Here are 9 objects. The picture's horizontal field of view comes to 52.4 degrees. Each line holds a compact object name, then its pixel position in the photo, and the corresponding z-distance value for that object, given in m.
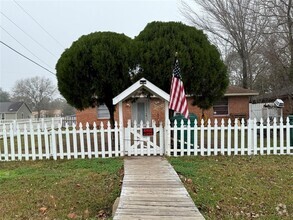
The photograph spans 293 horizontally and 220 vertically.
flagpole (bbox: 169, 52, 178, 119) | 11.55
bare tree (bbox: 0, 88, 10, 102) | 79.11
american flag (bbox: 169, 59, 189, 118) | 9.12
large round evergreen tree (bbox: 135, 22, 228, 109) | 10.55
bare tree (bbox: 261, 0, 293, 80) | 17.41
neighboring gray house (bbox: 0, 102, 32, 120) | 56.50
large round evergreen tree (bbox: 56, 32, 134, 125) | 10.63
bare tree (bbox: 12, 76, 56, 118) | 72.38
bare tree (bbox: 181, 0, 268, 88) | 26.80
